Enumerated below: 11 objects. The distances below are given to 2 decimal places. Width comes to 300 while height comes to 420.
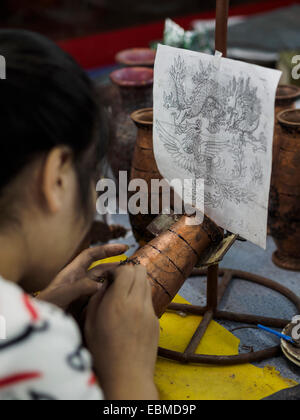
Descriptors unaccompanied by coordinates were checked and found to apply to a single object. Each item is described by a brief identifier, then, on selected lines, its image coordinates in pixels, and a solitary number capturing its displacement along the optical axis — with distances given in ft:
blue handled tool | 3.85
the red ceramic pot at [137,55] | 7.46
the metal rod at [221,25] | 3.45
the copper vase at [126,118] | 6.05
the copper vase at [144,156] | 4.66
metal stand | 3.87
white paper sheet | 3.19
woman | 2.05
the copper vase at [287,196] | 4.60
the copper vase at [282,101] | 5.18
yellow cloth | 3.58
